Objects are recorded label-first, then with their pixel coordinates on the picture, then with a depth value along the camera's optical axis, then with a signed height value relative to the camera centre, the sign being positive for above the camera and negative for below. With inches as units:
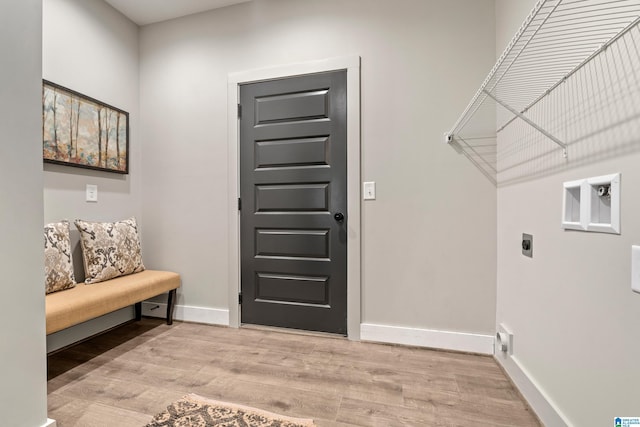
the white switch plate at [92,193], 88.4 +5.3
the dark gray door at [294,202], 85.7 +2.7
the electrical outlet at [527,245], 56.6 -6.7
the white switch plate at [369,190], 83.4 +6.2
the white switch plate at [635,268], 31.0 -6.2
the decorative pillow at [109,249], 81.7 -11.9
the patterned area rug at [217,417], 49.8 -37.4
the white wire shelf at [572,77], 33.1 +20.1
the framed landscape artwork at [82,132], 77.0 +23.7
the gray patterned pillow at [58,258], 71.1 -12.5
